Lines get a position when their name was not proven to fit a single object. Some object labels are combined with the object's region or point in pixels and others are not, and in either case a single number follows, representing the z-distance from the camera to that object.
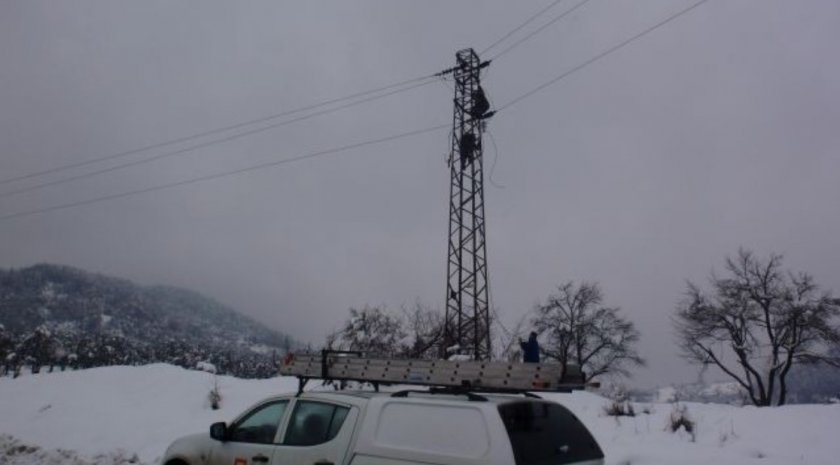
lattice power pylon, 23.05
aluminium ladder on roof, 6.52
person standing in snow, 8.81
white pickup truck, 5.35
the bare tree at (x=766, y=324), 39.88
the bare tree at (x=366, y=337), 29.30
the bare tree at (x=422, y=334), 26.53
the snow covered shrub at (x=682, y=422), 11.46
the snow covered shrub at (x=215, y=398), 16.45
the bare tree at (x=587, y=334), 58.84
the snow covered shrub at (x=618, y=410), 13.70
